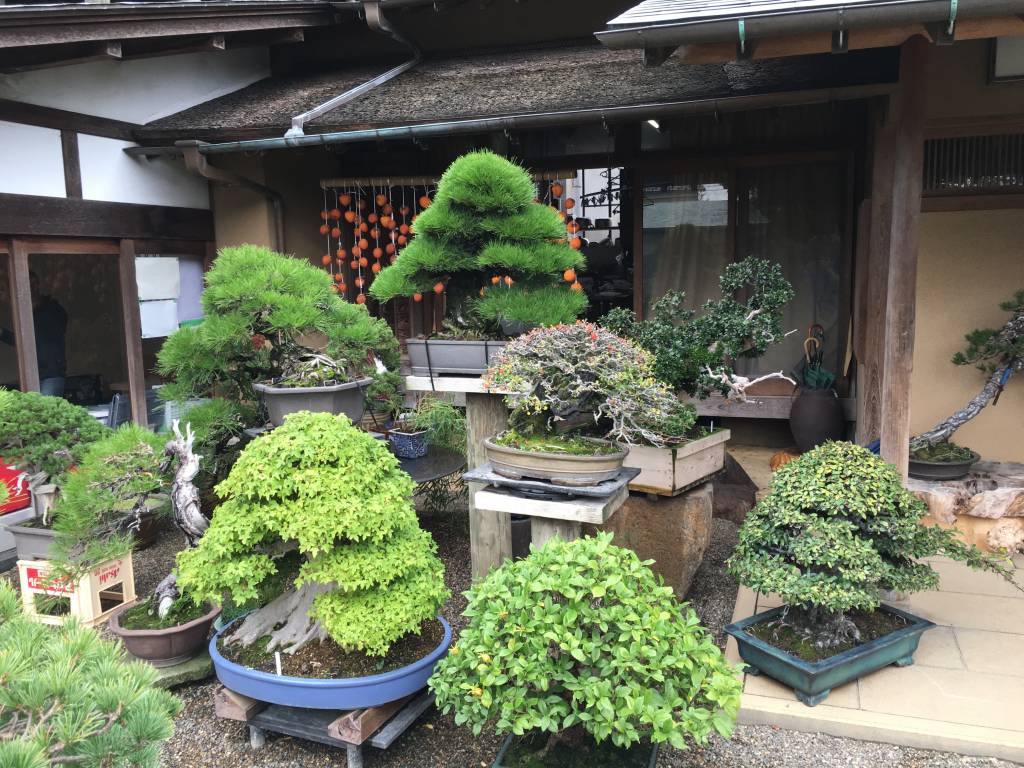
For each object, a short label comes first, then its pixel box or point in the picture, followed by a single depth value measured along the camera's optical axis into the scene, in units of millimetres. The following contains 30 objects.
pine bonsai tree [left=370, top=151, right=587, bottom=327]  3443
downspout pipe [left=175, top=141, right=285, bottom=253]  6221
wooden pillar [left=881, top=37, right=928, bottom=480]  3535
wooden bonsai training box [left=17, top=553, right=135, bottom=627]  4002
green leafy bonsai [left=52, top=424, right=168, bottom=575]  3430
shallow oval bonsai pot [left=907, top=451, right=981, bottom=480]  4789
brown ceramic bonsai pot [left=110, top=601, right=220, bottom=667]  3381
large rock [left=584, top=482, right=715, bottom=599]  4008
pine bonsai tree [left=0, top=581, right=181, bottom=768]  1472
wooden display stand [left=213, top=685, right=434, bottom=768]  2719
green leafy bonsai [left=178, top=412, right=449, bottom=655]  2701
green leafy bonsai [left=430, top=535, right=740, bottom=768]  2262
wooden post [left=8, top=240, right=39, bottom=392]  5391
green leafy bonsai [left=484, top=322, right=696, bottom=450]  2896
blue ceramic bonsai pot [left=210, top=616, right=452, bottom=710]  2717
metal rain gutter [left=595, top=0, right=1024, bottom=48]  2855
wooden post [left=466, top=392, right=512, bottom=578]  3752
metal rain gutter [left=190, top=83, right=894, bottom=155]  4691
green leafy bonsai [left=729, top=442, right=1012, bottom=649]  3021
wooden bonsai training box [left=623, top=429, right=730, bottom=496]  3955
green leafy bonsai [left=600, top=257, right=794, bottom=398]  4207
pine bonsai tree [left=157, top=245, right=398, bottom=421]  3891
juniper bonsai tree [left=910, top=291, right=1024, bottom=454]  4852
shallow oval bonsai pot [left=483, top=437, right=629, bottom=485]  2824
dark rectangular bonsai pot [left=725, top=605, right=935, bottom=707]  3016
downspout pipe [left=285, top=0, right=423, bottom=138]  6102
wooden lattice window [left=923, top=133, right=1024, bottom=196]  4992
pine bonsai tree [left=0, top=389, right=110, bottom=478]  4023
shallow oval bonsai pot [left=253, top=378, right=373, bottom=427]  3809
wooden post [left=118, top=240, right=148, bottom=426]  6266
